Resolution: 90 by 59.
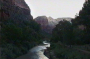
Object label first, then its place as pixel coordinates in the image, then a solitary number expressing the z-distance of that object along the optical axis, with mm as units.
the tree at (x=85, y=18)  34156
